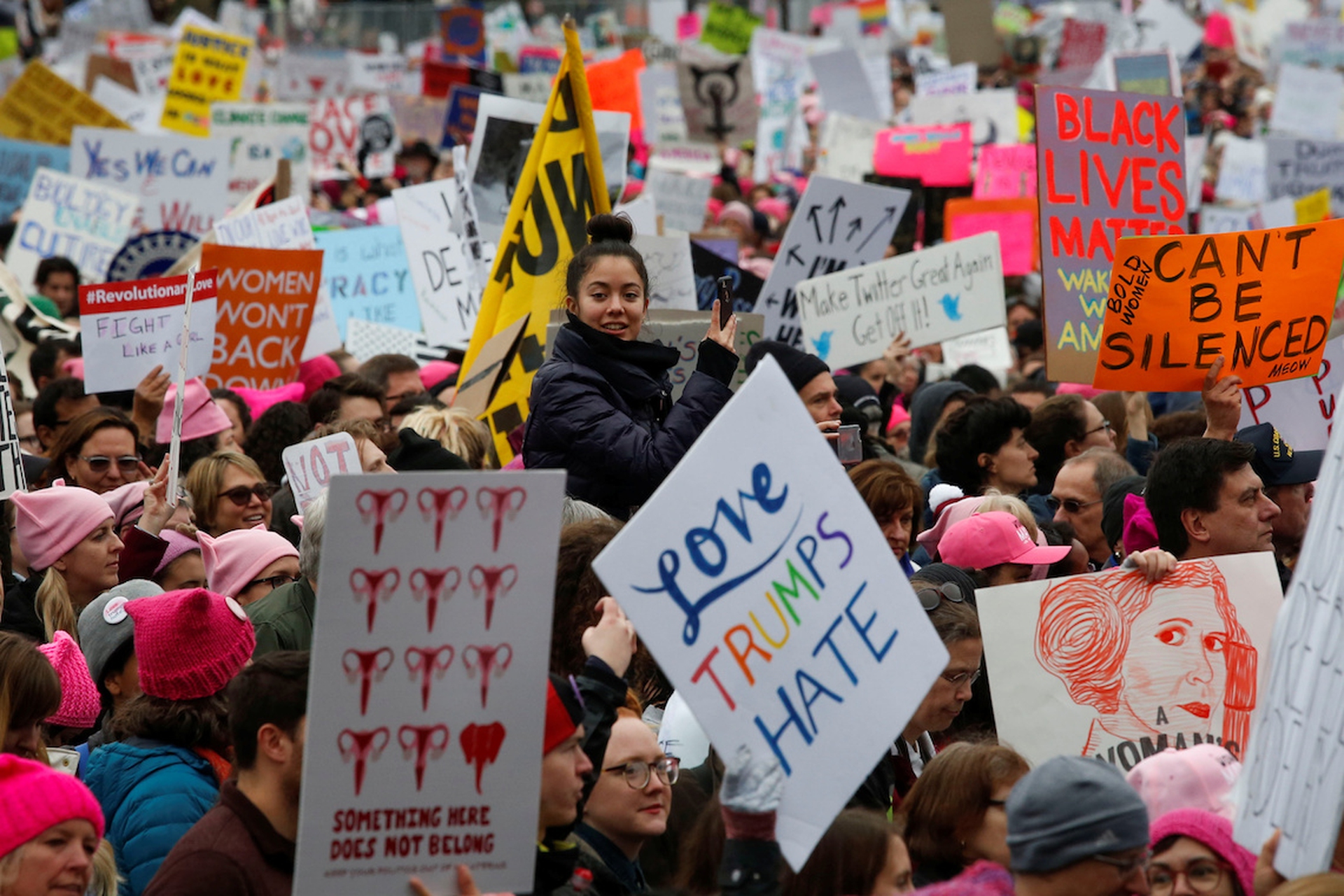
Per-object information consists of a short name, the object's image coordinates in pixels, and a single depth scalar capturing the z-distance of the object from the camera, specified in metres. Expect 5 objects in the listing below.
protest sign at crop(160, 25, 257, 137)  33.34
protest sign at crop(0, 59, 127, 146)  31.50
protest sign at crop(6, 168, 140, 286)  24.14
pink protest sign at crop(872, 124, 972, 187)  28.37
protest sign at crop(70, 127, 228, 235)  25.36
